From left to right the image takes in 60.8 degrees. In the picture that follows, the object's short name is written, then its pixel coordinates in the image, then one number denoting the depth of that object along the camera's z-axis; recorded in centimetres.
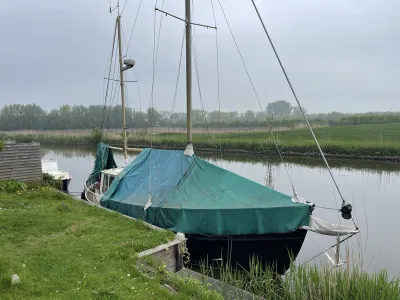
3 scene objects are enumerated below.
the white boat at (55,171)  1709
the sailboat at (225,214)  692
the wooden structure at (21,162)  1211
